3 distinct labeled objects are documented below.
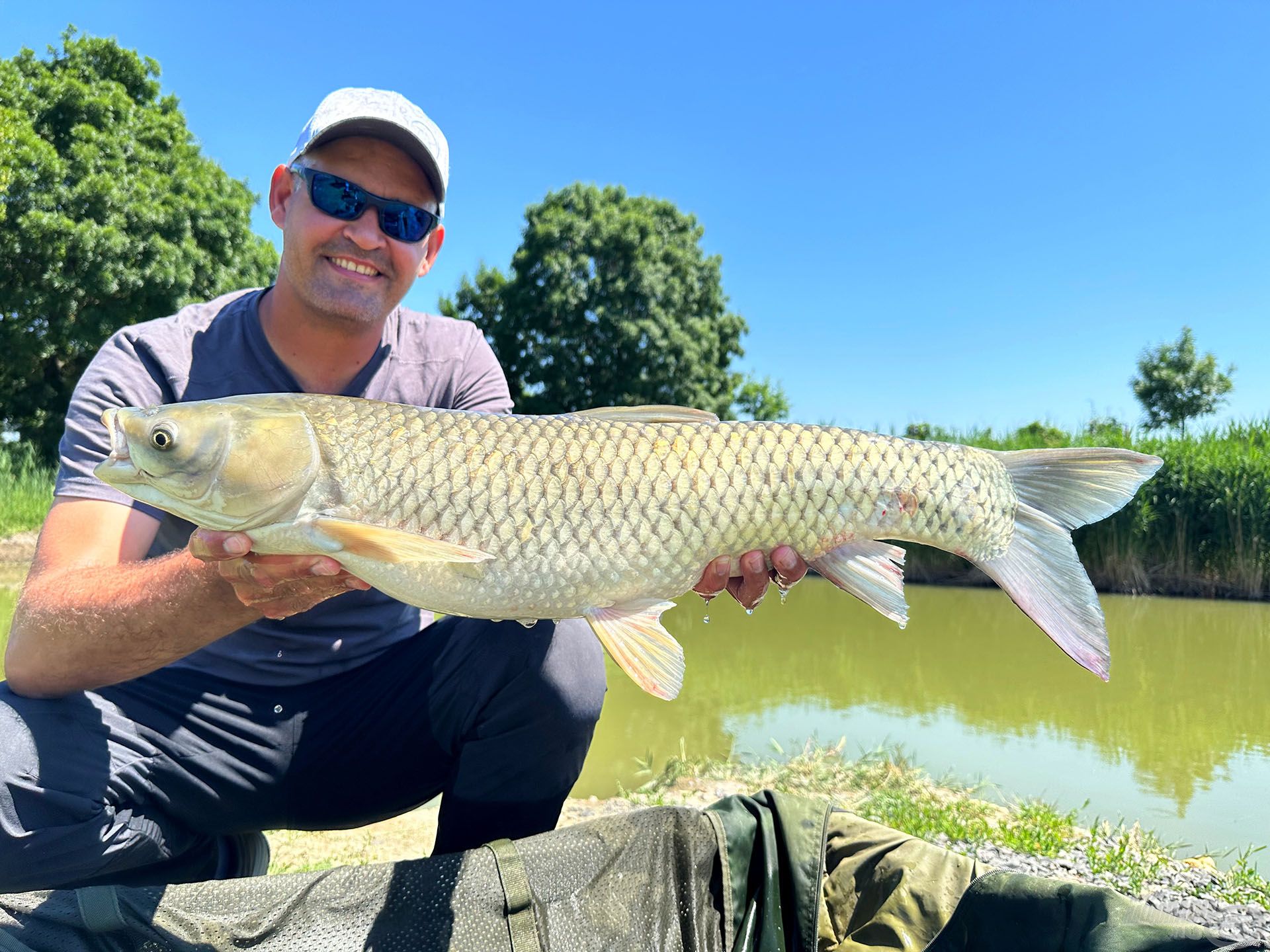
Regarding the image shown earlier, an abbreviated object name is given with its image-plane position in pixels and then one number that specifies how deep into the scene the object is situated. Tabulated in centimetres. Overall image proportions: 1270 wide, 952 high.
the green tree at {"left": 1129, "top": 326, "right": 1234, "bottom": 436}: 1917
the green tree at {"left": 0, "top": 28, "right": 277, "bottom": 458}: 1162
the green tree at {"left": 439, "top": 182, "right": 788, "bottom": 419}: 1683
